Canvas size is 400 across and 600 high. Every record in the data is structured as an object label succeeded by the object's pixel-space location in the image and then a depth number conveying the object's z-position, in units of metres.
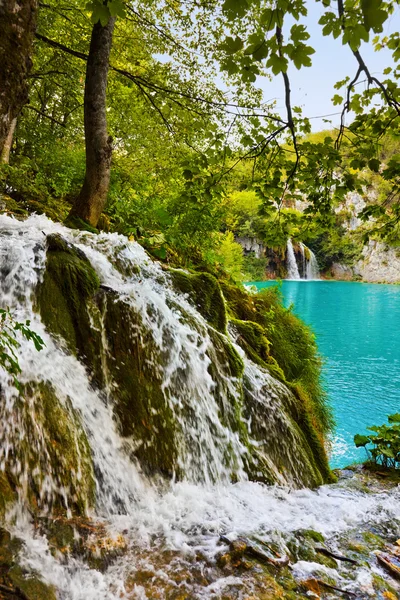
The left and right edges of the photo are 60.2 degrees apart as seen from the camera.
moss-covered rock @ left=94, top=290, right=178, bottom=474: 2.96
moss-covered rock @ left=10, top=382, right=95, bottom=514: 2.13
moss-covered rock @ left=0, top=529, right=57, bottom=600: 1.56
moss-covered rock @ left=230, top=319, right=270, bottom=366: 5.20
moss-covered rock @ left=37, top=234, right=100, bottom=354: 3.05
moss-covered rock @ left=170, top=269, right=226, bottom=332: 4.68
